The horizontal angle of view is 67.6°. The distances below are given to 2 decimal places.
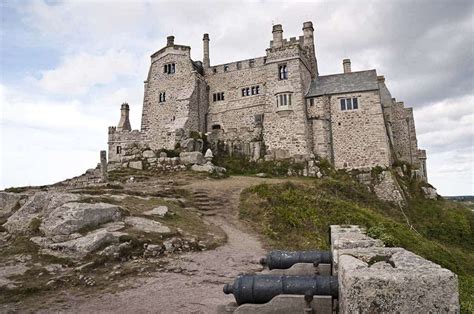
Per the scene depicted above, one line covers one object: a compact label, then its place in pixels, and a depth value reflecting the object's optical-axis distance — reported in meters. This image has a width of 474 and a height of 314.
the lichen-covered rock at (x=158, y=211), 17.25
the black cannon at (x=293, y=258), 8.27
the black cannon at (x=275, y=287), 5.48
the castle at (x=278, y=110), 32.59
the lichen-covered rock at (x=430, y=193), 30.94
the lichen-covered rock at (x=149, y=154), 33.22
